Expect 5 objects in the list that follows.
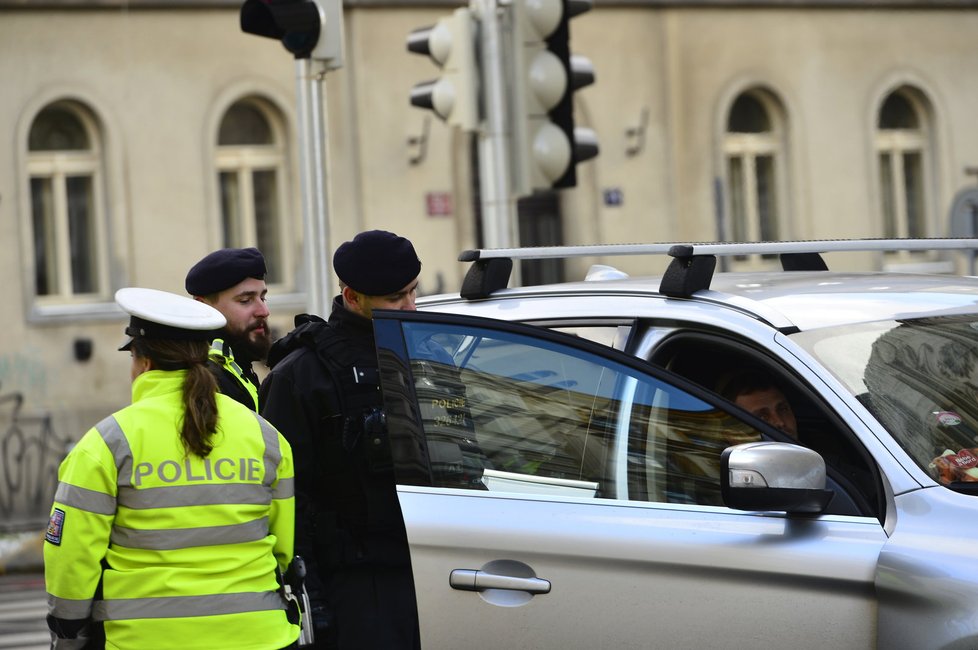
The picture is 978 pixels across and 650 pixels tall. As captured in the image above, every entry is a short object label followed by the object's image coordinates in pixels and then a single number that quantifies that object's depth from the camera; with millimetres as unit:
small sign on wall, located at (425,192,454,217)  32156
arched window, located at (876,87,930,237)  37875
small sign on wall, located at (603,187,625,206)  34031
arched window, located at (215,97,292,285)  31797
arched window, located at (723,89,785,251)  36187
